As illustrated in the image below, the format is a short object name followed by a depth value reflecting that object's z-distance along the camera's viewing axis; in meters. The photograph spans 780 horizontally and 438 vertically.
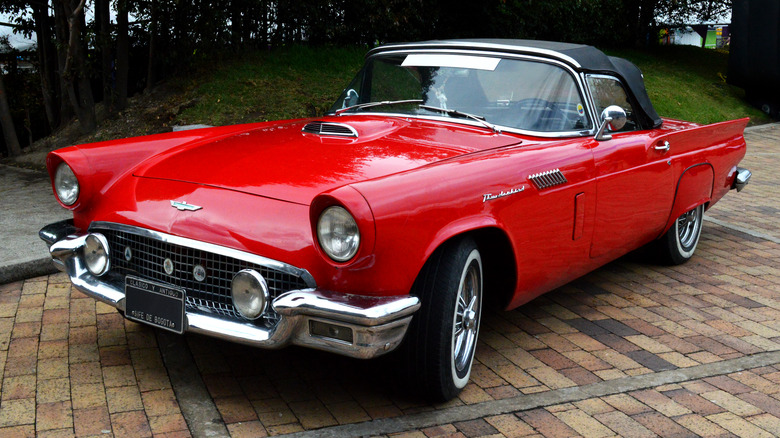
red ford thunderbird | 2.92
